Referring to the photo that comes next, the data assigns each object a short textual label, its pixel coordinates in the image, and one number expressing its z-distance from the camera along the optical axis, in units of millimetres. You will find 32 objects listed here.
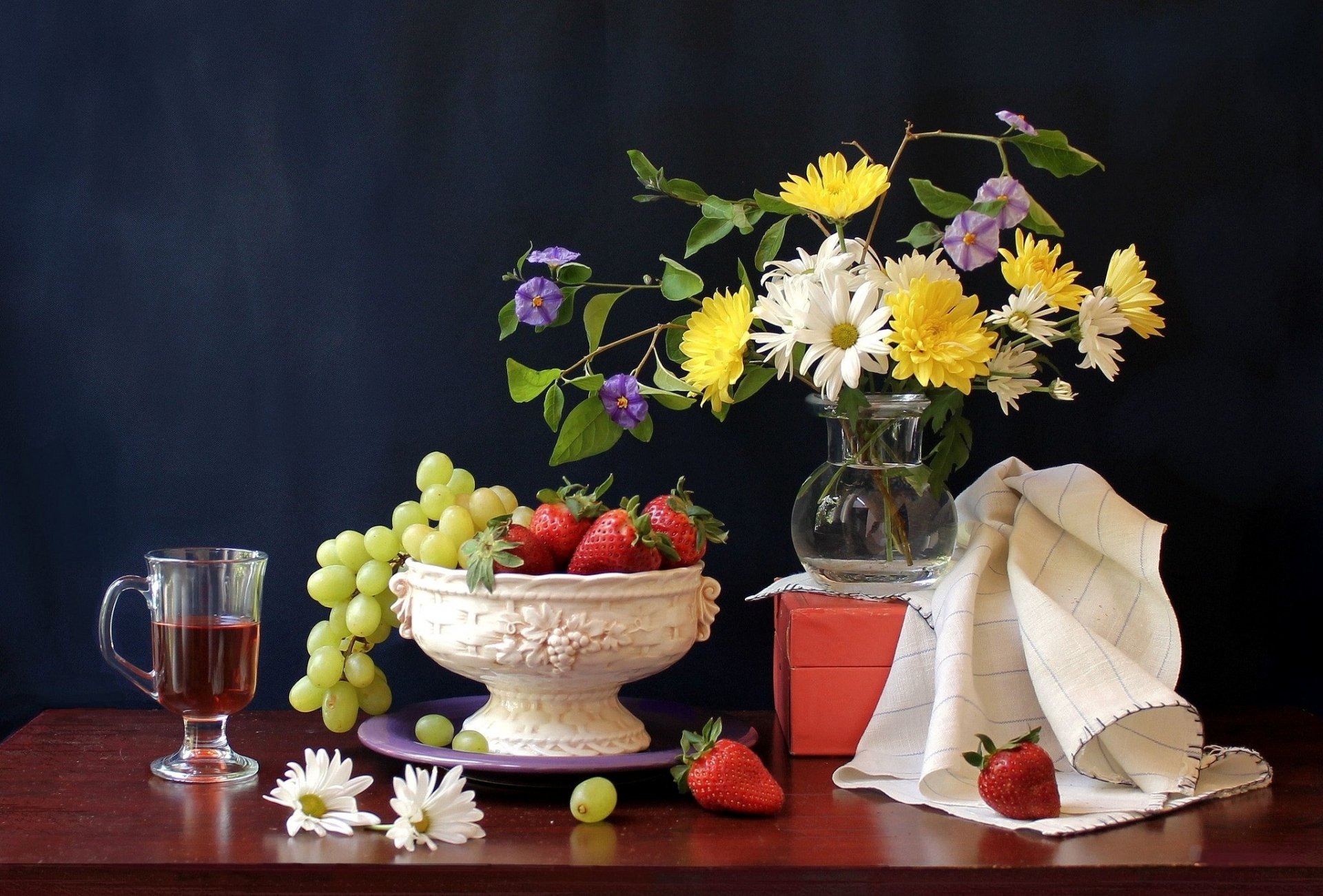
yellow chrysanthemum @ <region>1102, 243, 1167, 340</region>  1709
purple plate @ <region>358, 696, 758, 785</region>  1633
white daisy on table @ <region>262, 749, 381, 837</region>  1572
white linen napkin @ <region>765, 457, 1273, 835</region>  1631
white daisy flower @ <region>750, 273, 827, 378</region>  1669
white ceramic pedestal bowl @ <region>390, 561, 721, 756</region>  1633
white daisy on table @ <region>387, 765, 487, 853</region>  1553
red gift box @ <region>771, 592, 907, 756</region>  1717
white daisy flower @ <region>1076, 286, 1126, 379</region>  1689
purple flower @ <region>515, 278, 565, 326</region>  1757
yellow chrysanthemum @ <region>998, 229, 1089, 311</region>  1693
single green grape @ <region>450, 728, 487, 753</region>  1660
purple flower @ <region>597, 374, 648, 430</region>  1754
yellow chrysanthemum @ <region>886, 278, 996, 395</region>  1655
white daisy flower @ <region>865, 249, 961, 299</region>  1673
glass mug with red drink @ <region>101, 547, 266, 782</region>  1680
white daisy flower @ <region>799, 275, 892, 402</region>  1657
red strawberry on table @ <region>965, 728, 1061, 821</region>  1577
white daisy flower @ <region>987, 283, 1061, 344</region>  1686
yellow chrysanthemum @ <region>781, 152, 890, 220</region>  1700
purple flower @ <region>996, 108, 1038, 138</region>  1697
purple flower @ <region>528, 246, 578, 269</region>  1757
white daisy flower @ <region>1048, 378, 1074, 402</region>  1743
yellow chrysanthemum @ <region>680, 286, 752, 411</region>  1697
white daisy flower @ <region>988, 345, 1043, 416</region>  1708
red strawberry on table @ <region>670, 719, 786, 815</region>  1601
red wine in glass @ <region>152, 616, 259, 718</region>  1680
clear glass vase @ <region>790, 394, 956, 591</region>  1744
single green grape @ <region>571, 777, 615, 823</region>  1589
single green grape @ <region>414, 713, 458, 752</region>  1692
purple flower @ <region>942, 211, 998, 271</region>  1679
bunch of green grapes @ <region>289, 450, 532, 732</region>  1750
